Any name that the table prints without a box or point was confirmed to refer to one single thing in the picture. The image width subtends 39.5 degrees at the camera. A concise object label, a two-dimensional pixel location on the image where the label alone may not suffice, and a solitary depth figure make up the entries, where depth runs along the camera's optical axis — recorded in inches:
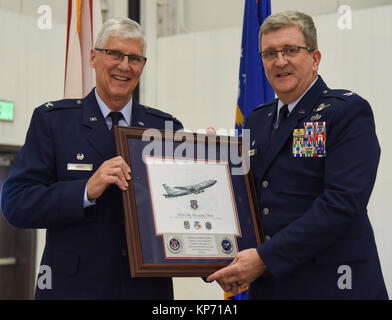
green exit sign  239.0
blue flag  176.2
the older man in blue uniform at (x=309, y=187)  85.3
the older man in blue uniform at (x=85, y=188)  87.0
